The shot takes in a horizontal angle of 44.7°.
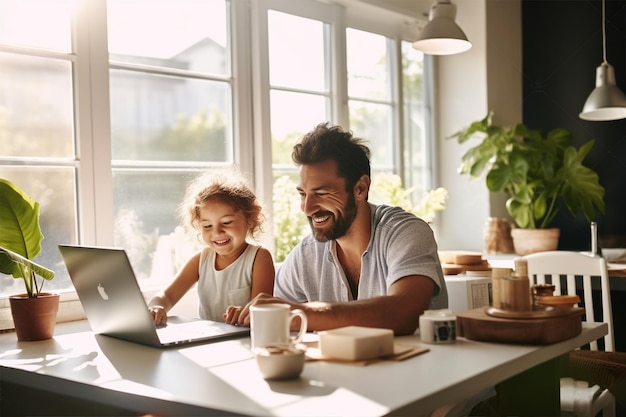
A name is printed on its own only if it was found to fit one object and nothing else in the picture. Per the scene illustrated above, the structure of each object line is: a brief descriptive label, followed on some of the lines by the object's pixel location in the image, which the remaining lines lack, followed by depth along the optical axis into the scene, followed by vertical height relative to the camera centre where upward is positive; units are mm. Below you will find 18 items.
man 2094 -94
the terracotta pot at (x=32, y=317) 2088 -271
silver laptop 1790 -221
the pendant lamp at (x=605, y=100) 4082 +549
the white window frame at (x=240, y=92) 2779 +531
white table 1272 -319
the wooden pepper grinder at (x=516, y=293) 1782 -209
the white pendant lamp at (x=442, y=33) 3443 +786
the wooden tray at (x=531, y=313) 1743 -255
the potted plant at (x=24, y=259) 2088 -110
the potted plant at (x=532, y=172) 4344 +181
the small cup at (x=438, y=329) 1748 -282
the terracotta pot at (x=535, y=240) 4387 -210
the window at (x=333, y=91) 3660 +636
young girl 2430 -139
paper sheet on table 1562 -309
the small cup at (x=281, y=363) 1421 -285
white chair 2916 -285
